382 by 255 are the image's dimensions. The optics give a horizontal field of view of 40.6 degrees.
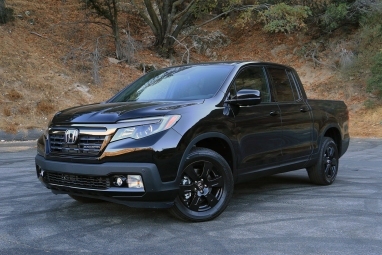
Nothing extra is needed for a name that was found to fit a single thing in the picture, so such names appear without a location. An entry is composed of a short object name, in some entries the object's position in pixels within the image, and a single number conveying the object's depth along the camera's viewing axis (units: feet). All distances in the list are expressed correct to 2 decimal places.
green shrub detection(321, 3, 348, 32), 78.79
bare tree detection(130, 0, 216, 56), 79.30
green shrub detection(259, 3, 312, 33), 73.97
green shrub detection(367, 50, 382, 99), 65.01
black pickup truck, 16.31
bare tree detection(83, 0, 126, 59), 71.72
